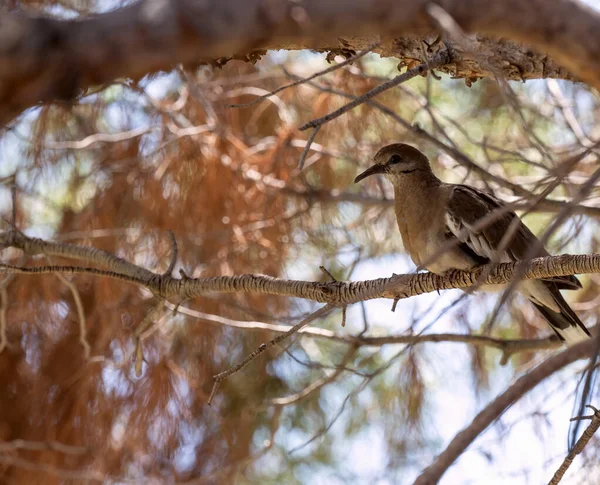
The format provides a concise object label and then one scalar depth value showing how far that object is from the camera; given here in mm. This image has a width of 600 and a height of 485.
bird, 5844
